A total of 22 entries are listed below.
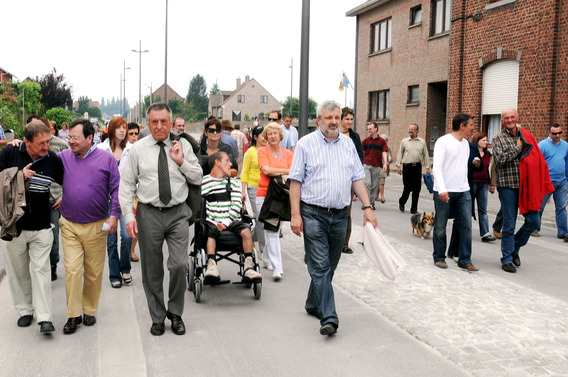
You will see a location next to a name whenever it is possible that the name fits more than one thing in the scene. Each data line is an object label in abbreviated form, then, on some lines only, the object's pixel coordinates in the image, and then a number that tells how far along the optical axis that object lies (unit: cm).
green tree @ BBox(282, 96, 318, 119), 10326
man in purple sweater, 547
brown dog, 1056
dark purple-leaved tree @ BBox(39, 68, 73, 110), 6081
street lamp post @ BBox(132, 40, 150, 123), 5103
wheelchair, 649
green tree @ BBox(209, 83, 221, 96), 17125
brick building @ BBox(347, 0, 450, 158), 2602
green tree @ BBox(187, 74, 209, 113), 15388
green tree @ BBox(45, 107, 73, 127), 5031
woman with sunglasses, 845
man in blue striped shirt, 545
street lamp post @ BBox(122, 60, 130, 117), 7488
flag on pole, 3167
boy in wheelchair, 658
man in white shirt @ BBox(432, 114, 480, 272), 800
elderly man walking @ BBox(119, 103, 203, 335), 529
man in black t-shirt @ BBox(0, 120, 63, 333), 530
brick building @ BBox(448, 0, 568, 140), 1795
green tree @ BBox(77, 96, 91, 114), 16020
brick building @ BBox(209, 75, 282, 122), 11675
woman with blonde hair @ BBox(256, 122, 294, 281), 749
